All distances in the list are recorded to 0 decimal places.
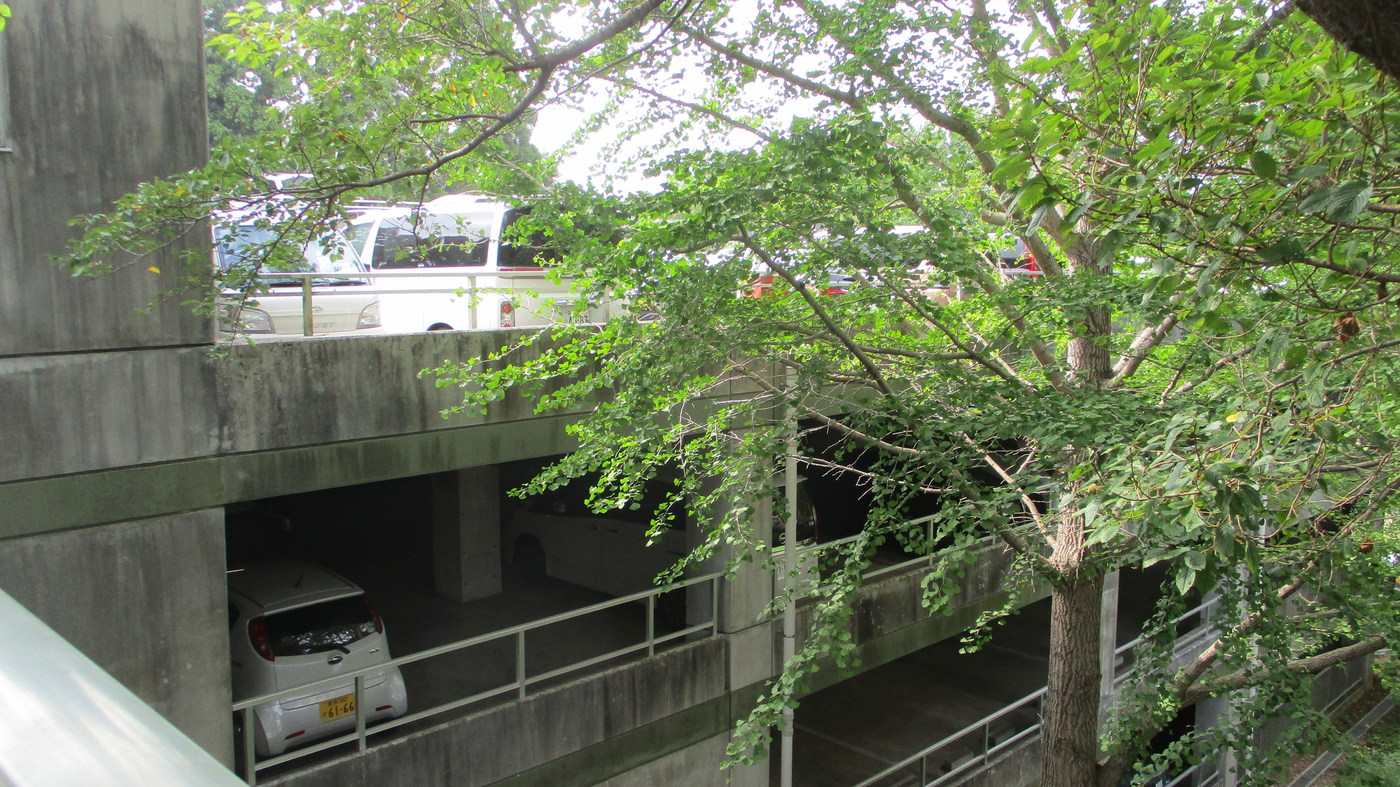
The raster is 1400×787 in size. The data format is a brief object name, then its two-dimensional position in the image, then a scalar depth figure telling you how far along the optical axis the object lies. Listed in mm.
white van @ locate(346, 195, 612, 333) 7891
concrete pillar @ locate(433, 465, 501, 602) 13164
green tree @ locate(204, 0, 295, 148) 23328
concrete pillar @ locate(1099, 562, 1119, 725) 14609
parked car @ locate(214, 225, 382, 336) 8070
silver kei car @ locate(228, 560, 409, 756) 7656
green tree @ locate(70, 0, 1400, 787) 3838
